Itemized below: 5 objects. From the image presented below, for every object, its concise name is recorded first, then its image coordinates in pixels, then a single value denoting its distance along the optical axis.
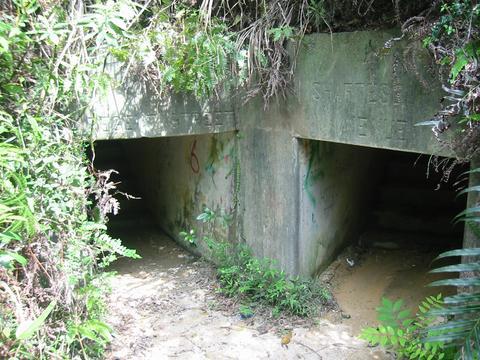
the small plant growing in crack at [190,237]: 5.38
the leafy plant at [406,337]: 3.15
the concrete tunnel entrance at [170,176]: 4.95
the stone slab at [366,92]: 3.23
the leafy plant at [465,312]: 2.48
